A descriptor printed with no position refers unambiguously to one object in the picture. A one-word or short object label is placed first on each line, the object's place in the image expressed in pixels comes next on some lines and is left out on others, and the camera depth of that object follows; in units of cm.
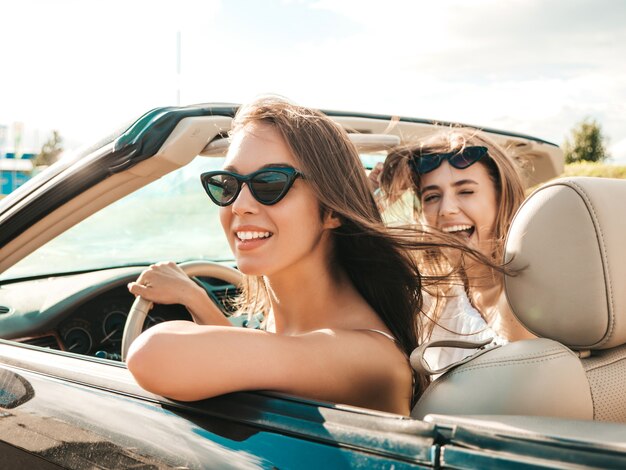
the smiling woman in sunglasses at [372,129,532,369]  256
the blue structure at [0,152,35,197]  4697
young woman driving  153
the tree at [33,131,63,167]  5178
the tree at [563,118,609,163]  2975
